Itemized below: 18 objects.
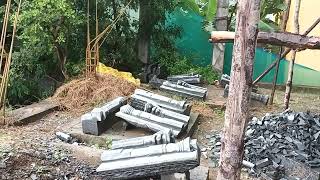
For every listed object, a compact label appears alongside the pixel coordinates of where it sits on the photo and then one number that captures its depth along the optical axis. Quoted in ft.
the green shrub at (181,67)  22.93
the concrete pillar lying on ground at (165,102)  14.94
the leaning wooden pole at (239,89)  7.13
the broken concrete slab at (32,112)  14.60
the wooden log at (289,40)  8.27
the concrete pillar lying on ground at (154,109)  14.08
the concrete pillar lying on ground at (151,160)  9.09
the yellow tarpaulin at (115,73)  19.00
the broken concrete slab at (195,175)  9.47
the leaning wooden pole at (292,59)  16.60
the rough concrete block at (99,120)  13.27
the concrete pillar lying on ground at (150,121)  13.43
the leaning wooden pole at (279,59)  16.64
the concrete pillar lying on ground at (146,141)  10.41
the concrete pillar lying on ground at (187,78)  20.60
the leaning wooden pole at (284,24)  17.10
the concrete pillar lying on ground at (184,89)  18.39
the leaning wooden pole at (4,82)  13.21
